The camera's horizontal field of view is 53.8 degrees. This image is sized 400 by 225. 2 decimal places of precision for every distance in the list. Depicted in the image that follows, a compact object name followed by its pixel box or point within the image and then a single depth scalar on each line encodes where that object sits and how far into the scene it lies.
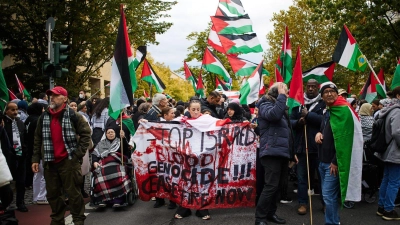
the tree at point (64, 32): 18.89
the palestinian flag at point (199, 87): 14.06
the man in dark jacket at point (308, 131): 6.18
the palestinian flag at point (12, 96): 11.81
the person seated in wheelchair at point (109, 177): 6.69
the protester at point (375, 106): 8.66
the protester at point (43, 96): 13.18
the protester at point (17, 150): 6.53
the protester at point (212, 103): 7.23
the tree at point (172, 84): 61.76
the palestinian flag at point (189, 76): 15.83
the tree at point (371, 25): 17.73
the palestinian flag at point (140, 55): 11.58
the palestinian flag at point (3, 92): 5.37
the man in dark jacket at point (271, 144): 5.27
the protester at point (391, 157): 5.73
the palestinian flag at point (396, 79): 6.98
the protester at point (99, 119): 8.62
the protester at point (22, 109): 8.91
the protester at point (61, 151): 5.29
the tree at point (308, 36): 29.70
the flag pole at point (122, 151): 6.61
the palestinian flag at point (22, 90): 14.17
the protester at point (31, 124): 7.10
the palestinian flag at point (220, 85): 17.28
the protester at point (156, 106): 7.64
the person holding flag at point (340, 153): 5.01
